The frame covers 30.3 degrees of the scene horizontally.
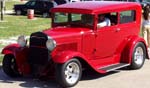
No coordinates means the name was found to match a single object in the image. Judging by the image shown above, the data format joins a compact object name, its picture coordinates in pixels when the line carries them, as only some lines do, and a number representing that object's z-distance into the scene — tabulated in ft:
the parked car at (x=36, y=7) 69.32
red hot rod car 18.69
